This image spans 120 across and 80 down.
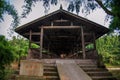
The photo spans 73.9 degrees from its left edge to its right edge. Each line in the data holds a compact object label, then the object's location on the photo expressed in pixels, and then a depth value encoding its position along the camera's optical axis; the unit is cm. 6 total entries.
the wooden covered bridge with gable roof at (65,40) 392
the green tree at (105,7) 343
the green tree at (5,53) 320
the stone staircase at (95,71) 382
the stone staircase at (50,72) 364
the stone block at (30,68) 324
